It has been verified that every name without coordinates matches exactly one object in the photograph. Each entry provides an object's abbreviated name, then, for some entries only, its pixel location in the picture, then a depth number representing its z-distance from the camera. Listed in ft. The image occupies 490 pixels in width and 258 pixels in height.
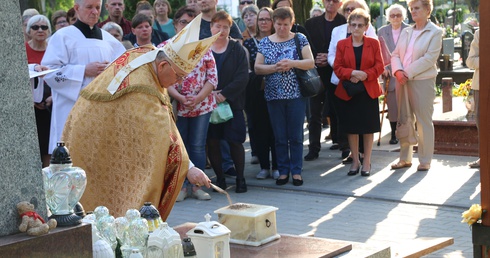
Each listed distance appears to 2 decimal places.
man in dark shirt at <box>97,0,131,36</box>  36.19
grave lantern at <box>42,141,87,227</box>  12.66
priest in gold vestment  19.20
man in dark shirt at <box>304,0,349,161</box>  35.60
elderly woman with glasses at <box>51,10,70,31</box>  36.65
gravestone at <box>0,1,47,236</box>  11.76
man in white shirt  25.46
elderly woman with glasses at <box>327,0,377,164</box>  33.97
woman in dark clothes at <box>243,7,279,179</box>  33.40
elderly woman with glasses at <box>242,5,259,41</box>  37.14
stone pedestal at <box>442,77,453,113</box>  42.91
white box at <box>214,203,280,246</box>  17.57
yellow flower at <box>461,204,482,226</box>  15.19
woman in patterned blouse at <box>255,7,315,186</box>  31.24
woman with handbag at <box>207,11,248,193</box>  30.86
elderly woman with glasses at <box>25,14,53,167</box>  29.40
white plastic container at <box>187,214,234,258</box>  15.42
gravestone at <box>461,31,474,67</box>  81.22
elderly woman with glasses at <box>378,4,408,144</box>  37.99
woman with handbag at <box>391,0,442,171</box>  33.32
